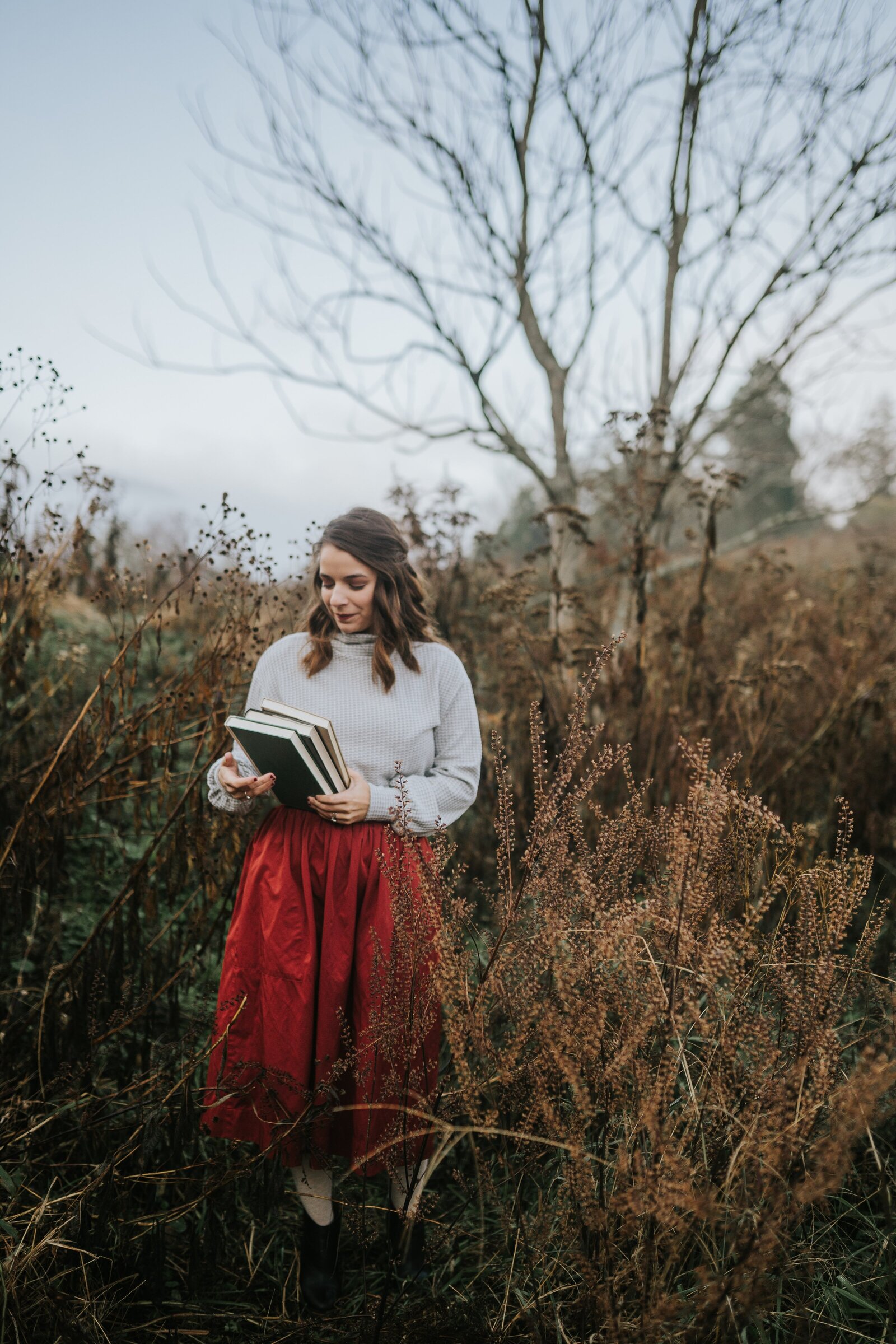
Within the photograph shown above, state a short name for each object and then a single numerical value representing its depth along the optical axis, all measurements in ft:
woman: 5.58
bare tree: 12.56
